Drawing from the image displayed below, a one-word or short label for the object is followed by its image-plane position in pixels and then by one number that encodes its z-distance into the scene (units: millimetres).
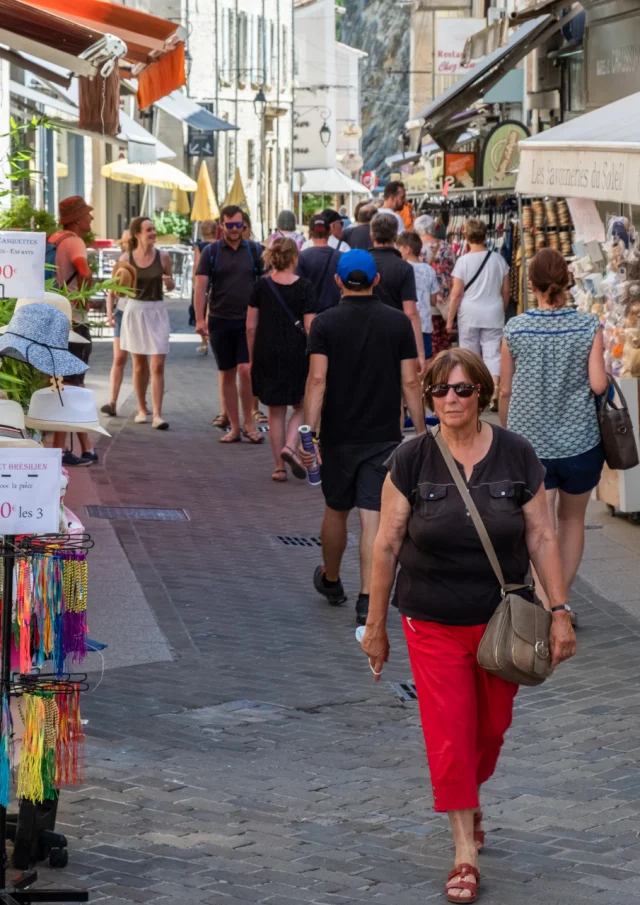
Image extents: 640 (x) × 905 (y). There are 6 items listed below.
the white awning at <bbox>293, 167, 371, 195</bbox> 67438
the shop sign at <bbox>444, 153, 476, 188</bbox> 22875
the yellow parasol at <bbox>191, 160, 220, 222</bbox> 38125
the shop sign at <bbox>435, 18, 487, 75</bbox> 29172
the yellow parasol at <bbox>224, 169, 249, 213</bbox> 37547
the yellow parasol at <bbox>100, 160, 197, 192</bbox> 30484
